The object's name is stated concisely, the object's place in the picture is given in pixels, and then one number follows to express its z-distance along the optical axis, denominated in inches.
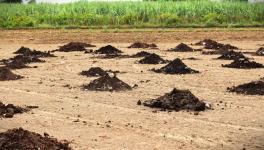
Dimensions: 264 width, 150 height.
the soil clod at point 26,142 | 382.3
